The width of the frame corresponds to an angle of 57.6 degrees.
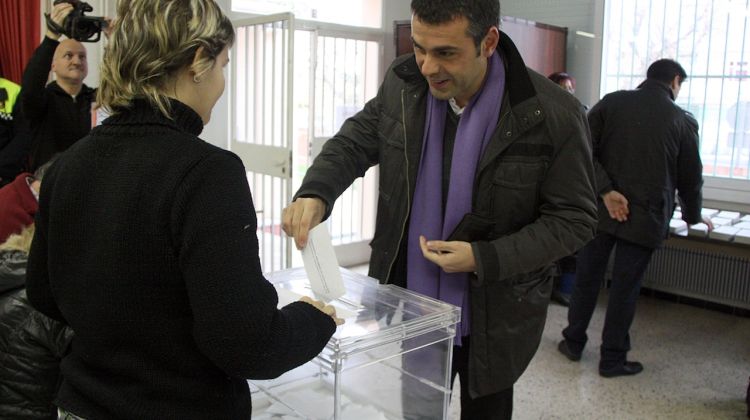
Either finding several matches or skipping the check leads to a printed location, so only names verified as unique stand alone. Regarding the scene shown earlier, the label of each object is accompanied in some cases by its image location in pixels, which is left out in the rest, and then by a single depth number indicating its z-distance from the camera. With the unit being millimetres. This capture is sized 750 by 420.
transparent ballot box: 1282
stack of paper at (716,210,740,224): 4278
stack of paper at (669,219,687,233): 4020
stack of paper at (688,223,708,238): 3951
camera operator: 3131
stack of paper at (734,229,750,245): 3782
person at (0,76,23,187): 3426
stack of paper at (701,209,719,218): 4368
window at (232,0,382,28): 4801
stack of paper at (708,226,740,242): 3848
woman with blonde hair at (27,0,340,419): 888
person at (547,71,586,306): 4340
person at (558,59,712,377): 3324
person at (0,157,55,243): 2188
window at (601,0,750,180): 4477
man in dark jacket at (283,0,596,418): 1524
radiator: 4477
